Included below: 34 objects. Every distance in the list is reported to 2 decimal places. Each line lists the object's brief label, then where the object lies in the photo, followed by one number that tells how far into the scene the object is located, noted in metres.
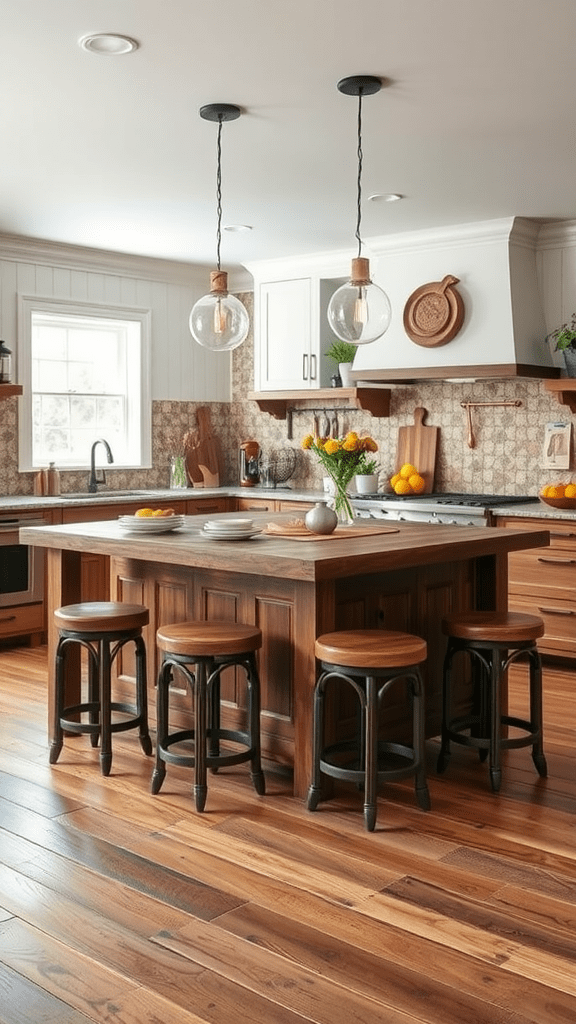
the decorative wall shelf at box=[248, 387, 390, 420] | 6.93
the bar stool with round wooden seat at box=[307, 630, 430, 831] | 3.28
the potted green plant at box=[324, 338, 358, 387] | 6.99
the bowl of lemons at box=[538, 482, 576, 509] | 5.86
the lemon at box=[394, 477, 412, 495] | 6.70
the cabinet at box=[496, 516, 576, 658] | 5.61
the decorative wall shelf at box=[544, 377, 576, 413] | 5.96
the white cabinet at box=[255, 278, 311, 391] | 7.27
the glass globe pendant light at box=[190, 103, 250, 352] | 3.97
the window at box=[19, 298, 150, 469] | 7.07
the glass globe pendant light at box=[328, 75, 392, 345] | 3.79
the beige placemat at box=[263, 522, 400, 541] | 4.01
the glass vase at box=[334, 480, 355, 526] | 4.41
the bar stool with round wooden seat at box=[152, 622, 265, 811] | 3.45
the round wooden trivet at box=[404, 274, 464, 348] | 6.24
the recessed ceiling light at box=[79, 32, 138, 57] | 3.37
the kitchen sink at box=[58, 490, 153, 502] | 6.83
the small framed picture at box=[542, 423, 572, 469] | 6.31
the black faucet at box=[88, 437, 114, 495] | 7.12
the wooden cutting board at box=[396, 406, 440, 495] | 6.91
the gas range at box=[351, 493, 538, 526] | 5.94
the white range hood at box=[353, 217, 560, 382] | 6.06
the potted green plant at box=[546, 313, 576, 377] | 5.97
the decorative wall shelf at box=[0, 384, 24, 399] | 6.41
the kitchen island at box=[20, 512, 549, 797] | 3.54
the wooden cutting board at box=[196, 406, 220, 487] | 7.91
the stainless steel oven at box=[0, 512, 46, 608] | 6.09
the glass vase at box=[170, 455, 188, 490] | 7.74
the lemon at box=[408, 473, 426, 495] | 6.70
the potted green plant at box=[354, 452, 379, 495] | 6.98
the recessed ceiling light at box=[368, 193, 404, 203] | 5.45
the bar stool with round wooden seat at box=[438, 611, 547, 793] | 3.68
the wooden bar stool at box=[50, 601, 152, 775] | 3.84
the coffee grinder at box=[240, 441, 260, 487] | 7.85
